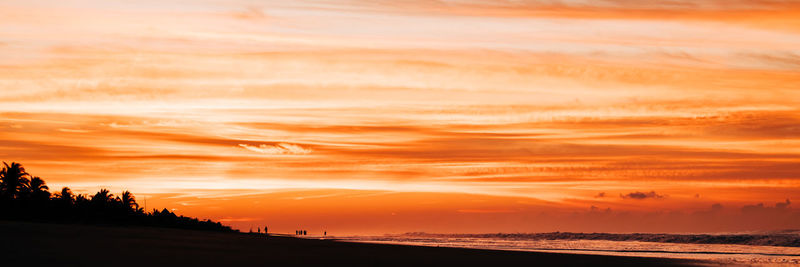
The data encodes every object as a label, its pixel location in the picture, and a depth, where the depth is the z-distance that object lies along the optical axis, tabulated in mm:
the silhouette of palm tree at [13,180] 85062
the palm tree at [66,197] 91825
